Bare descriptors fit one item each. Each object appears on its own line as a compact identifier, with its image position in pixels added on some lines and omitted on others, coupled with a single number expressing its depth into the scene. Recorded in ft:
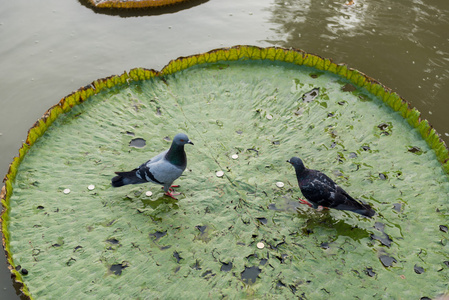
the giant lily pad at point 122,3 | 20.89
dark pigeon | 10.87
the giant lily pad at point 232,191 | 10.18
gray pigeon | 11.37
